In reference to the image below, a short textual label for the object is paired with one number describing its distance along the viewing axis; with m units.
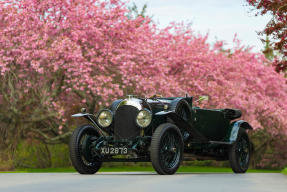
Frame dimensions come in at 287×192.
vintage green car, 10.94
